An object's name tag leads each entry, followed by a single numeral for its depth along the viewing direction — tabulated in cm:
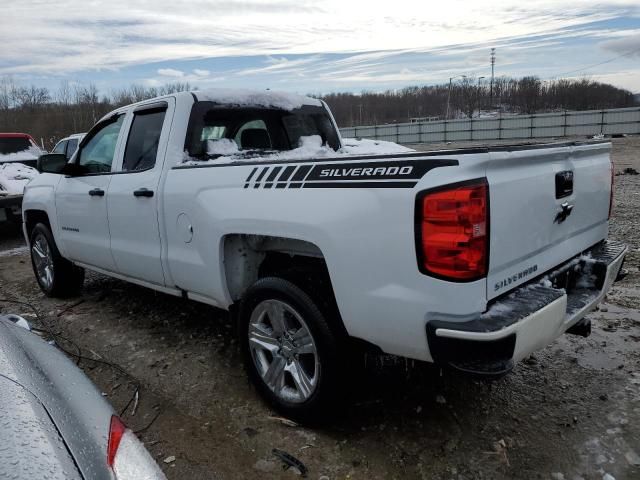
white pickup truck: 216
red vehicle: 1038
